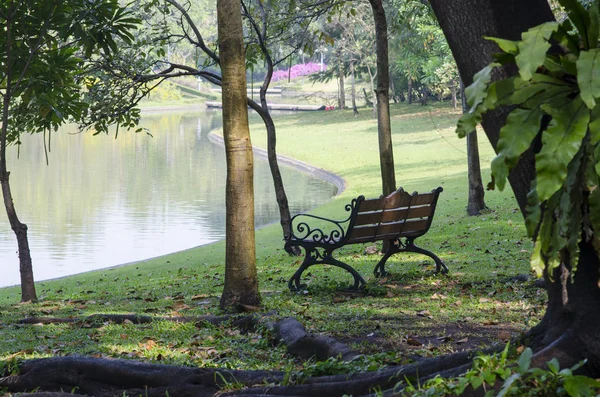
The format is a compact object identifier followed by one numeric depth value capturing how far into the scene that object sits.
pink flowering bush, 96.84
